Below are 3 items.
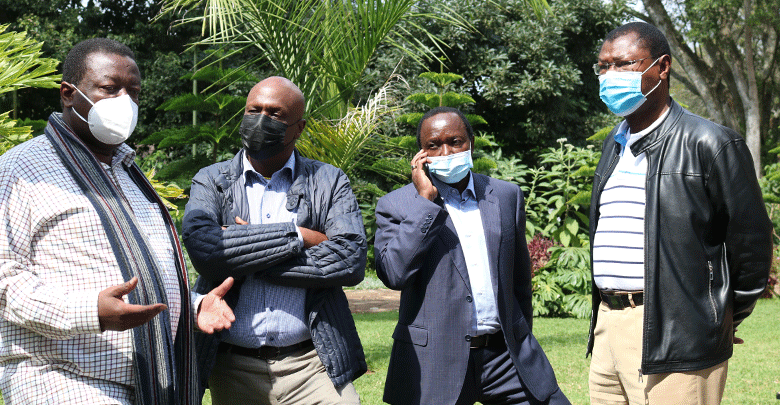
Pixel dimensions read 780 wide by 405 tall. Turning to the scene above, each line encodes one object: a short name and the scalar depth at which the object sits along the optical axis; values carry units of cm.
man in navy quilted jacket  285
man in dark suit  326
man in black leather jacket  296
